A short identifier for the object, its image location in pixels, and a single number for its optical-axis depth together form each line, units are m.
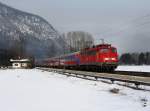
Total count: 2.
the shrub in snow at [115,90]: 16.02
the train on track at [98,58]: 34.09
